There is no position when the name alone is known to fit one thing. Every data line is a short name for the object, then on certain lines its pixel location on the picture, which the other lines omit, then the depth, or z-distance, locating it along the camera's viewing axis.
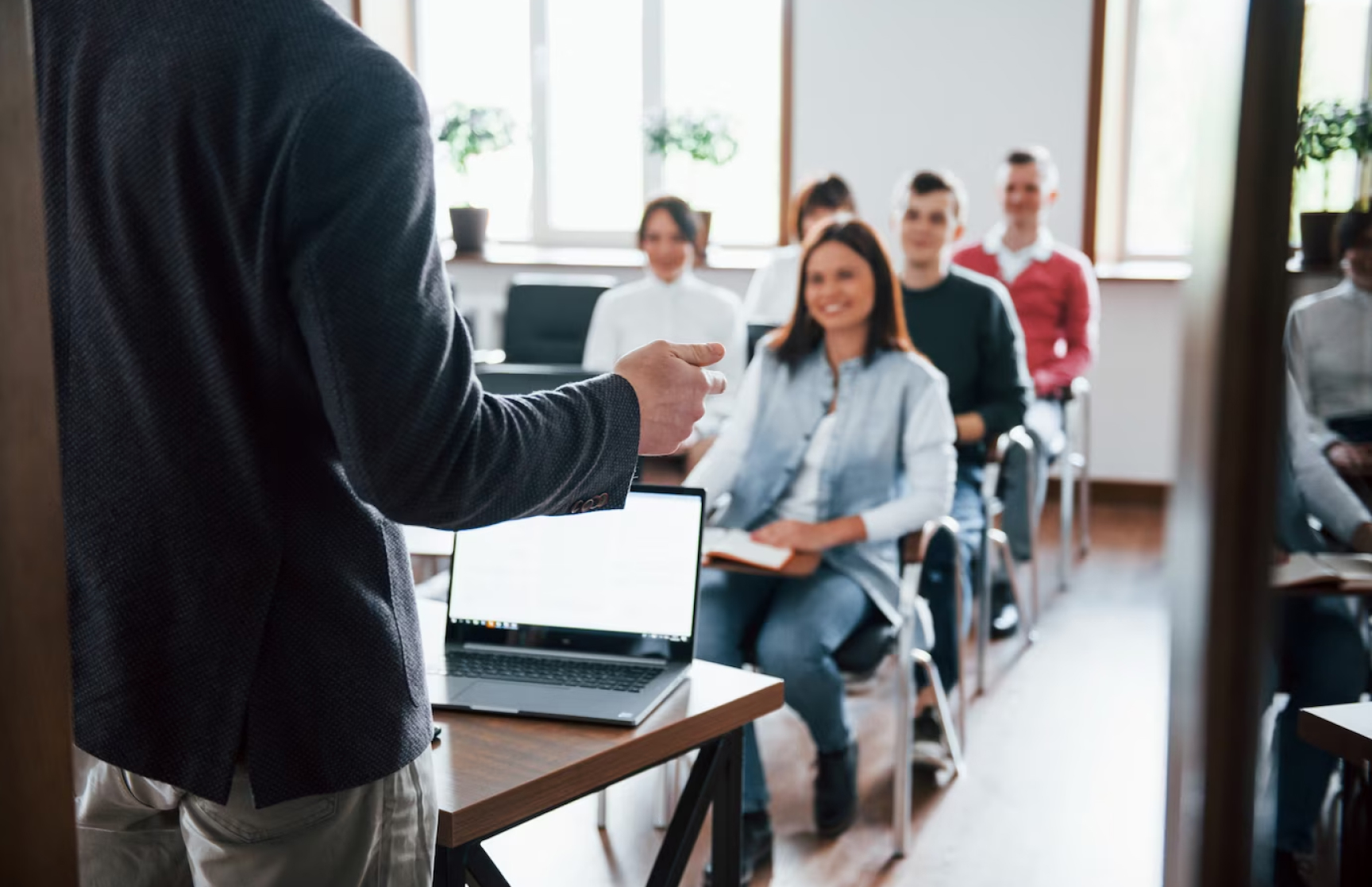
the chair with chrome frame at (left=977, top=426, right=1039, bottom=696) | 3.67
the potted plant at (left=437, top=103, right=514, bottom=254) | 6.71
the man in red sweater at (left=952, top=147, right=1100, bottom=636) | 4.82
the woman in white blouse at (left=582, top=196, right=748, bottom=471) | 4.76
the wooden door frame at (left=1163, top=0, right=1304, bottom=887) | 0.47
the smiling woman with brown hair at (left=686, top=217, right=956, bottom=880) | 2.72
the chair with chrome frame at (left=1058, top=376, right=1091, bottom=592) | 4.80
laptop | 1.65
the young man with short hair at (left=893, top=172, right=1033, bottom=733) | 3.67
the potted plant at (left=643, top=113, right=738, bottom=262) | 6.54
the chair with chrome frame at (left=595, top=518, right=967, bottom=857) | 2.69
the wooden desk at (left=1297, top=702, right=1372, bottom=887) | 1.31
